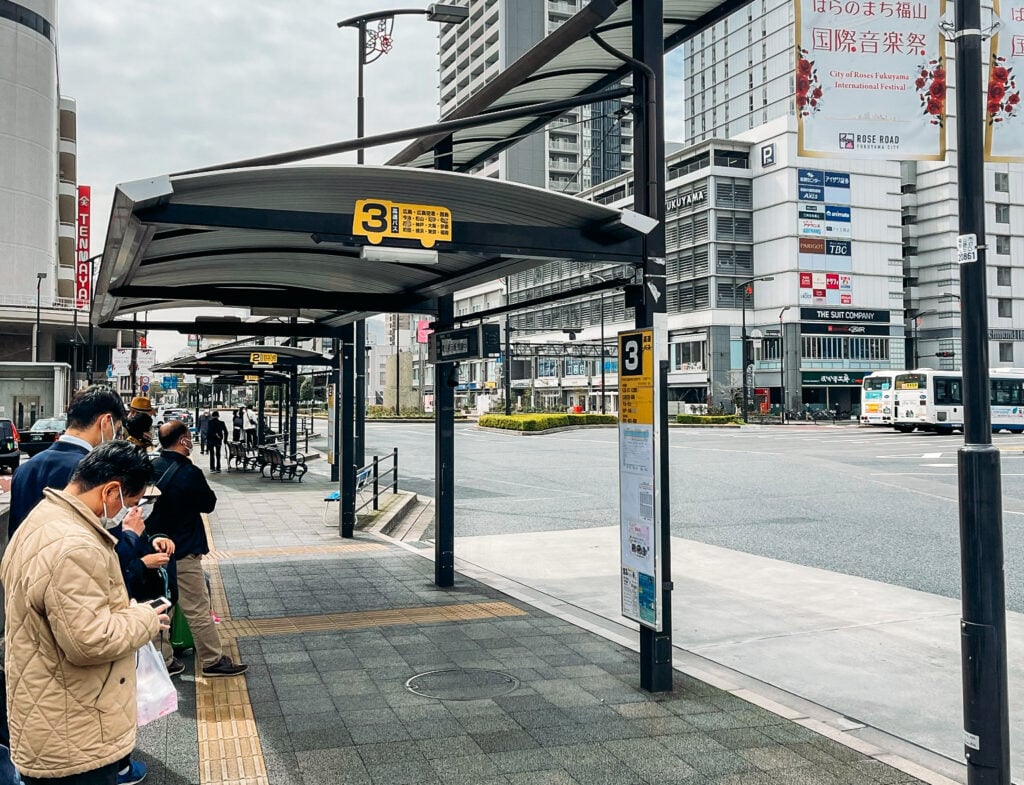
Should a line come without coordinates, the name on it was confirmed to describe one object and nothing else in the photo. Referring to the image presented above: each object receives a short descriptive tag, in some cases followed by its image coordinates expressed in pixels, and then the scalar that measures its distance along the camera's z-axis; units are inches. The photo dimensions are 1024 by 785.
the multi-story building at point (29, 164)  2544.3
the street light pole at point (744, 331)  2523.4
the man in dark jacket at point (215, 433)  900.0
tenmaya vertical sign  2305.1
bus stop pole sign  215.0
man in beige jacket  105.0
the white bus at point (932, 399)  1572.3
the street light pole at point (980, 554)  140.0
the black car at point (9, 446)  863.7
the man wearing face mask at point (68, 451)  157.5
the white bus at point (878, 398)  1694.1
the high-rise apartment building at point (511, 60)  3750.0
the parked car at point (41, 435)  1122.7
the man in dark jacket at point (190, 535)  224.7
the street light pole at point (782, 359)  2634.8
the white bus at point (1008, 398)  1626.5
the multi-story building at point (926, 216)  2982.3
